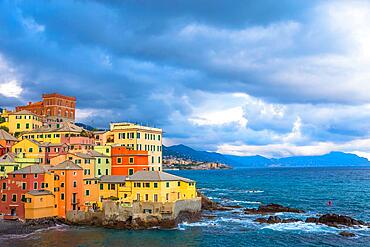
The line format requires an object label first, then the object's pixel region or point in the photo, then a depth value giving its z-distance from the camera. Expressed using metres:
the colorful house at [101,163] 93.12
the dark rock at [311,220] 85.19
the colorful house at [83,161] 88.56
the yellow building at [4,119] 121.81
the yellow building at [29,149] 95.75
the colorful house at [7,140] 101.12
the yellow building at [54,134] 103.50
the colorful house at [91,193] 86.00
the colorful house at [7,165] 87.25
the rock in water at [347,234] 71.87
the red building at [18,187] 81.06
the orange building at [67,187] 82.62
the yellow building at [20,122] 120.25
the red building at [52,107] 148.62
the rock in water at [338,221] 82.12
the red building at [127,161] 94.75
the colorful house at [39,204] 78.94
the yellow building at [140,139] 100.69
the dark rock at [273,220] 85.12
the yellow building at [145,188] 80.94
